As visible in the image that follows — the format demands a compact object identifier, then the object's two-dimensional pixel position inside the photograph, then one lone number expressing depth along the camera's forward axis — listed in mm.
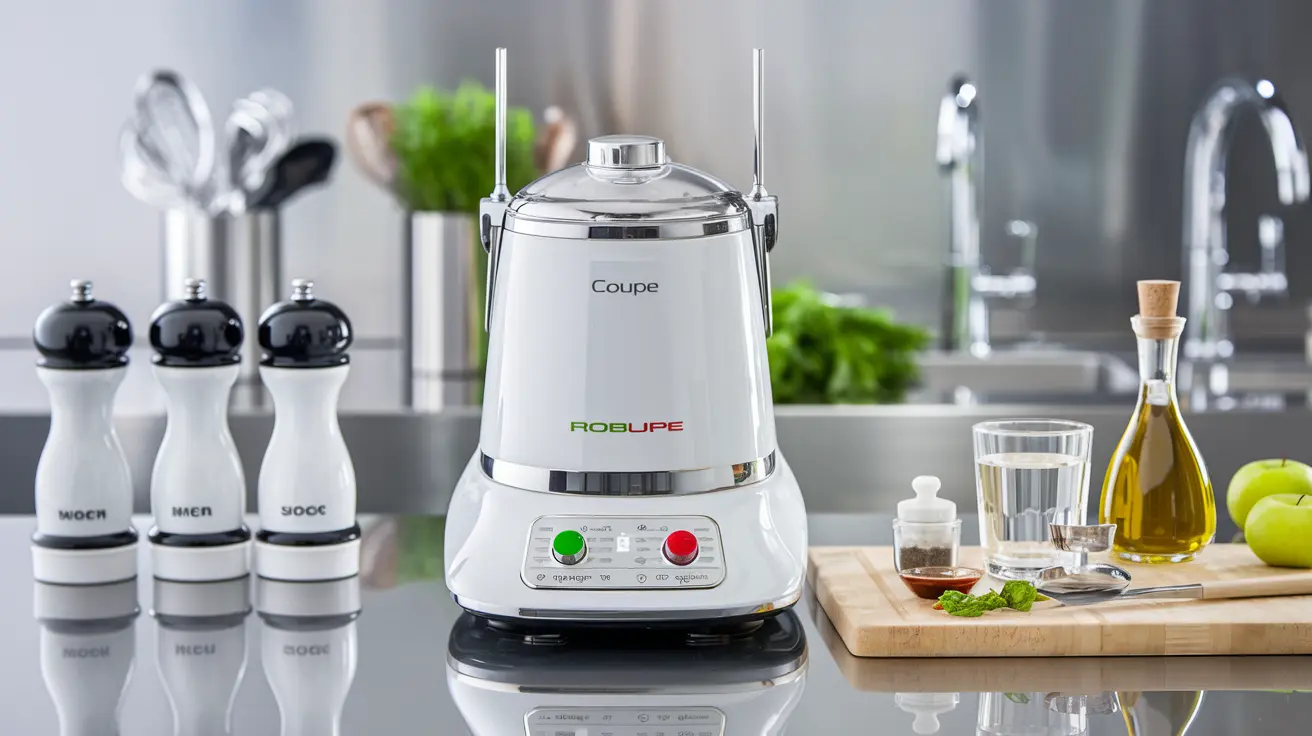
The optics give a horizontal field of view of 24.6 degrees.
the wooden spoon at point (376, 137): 3610
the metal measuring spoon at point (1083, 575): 2009
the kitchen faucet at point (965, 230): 4056
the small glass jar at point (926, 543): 2063
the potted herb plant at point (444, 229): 3487
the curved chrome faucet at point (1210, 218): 3989
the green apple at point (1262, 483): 2210
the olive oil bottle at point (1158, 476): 2130
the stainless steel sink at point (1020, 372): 3983
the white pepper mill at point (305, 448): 2076
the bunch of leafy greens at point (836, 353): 3287
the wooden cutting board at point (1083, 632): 1959
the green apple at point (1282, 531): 2108
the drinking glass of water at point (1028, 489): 2078
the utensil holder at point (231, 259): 3558
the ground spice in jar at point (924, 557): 2064
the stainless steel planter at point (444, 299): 3484
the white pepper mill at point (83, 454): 2073
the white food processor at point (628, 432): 1943
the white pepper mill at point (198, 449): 2077
